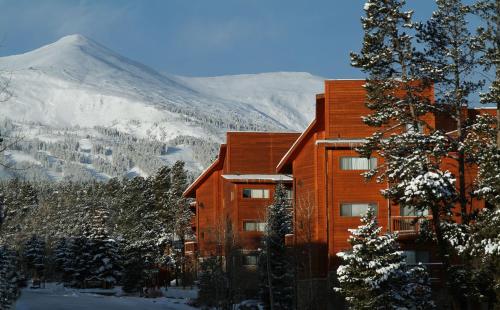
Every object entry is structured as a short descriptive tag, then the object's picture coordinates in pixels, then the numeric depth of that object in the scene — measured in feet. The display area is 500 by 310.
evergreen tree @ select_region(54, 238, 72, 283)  369.98
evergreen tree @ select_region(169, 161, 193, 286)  327.04
